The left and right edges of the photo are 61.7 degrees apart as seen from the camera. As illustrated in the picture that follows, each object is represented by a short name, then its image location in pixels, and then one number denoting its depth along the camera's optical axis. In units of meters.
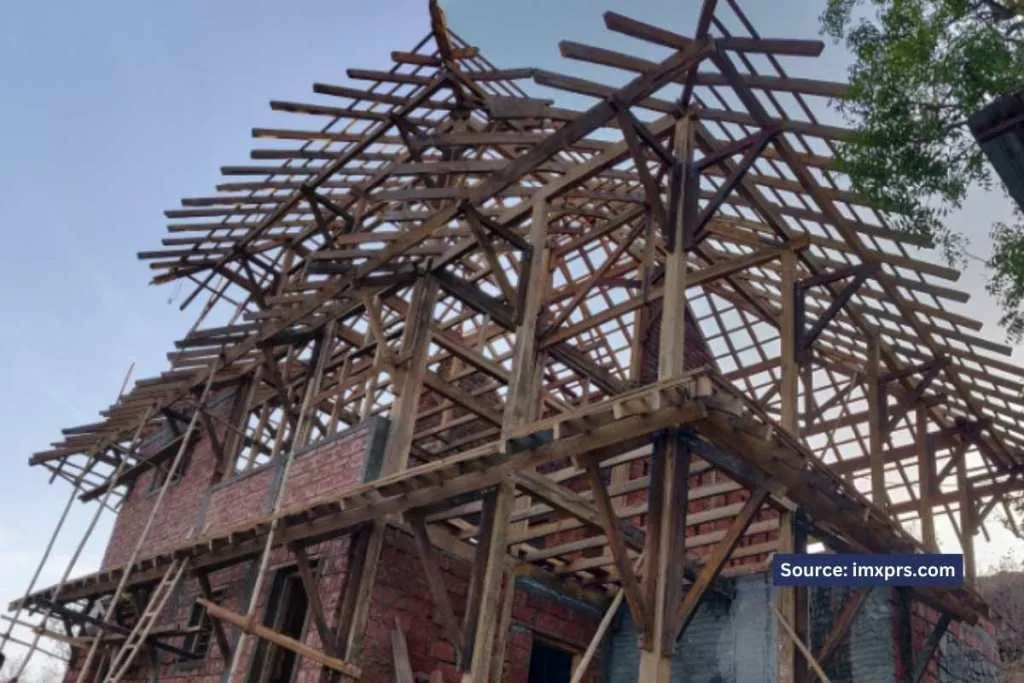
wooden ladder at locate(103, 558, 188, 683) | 11.11
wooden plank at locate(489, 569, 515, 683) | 9.30
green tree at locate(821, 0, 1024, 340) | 6.59
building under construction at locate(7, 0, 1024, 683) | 8.05
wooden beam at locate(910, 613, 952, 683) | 10.20
